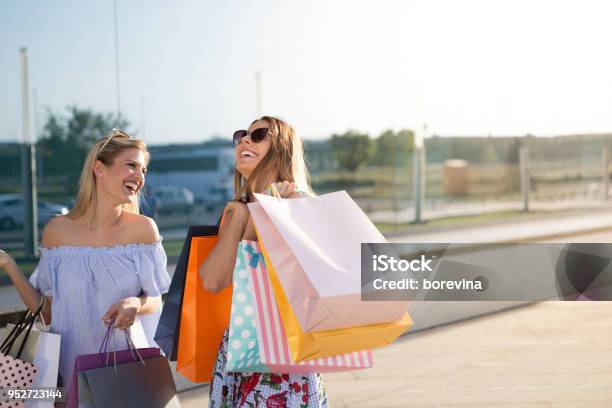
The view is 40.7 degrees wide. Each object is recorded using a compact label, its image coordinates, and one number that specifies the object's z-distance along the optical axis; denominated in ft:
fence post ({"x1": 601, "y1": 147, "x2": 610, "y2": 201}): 44.05
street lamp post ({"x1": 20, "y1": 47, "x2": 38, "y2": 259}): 24.68
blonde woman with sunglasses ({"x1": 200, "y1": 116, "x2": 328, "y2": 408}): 8.21
